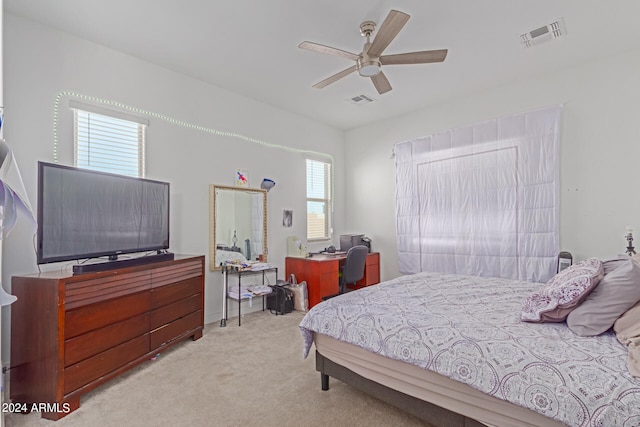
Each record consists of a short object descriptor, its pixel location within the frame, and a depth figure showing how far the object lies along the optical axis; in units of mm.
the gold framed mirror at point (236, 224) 3721
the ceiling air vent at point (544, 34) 2658
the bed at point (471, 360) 1177
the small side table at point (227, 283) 3576
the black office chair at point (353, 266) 4184
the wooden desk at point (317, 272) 4152
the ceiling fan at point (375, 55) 2330
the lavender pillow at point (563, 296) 1643
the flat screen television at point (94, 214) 2088
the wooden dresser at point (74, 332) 1924
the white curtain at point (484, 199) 3498
